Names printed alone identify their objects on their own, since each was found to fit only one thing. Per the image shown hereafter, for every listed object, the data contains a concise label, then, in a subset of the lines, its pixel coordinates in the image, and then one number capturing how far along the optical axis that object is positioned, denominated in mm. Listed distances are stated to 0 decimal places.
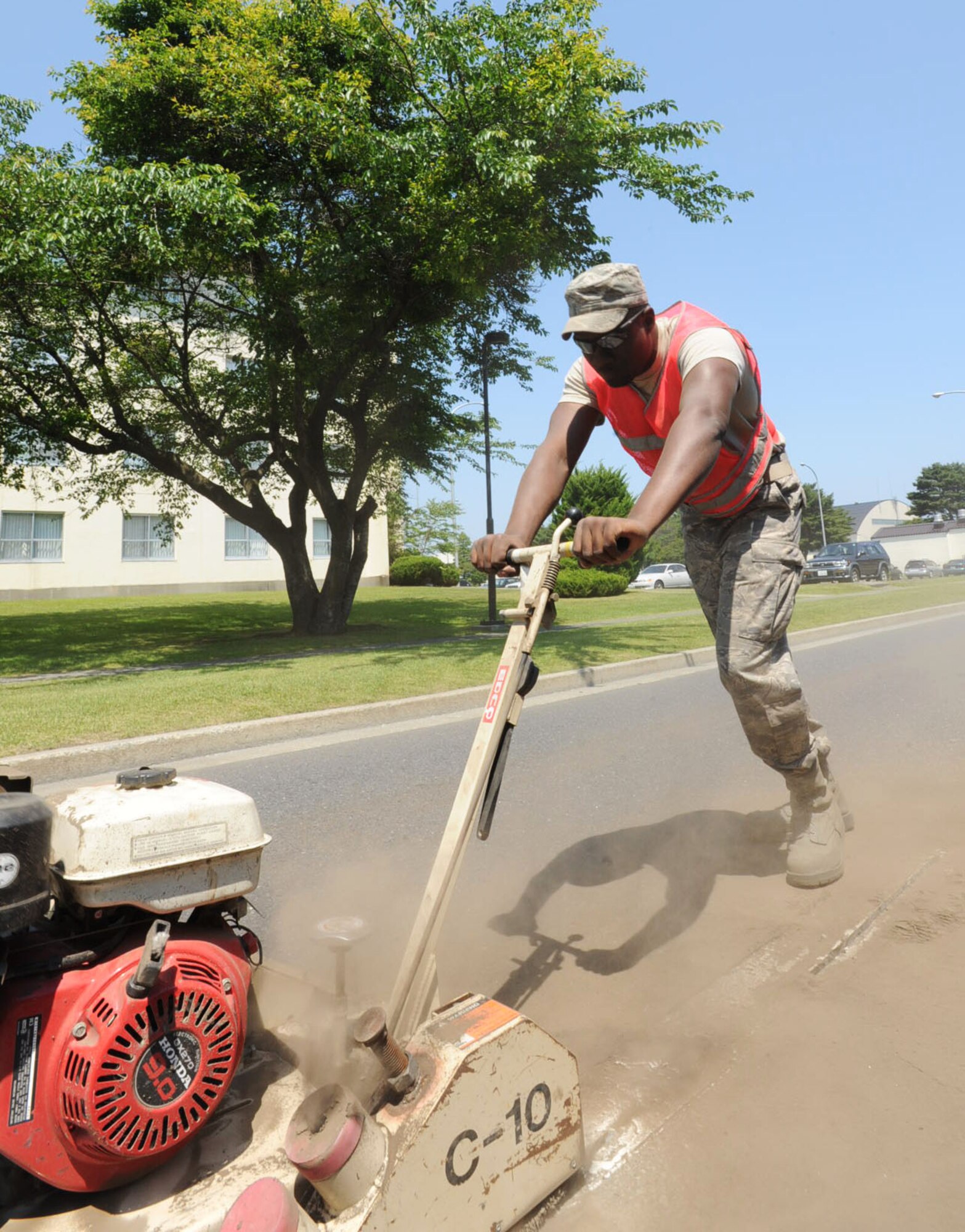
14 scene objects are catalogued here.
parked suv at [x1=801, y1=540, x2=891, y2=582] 34719
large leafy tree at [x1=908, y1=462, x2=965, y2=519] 101625
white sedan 44531
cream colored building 34250
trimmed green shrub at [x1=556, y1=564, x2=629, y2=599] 28047
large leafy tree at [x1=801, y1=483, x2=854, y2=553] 76812
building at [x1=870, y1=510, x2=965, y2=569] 82125
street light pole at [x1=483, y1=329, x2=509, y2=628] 16527
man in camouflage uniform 2273
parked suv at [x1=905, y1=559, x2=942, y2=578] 48719
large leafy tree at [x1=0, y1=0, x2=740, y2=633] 11859
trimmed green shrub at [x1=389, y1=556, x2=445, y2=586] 40281
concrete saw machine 1524
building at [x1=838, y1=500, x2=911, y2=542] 109125
